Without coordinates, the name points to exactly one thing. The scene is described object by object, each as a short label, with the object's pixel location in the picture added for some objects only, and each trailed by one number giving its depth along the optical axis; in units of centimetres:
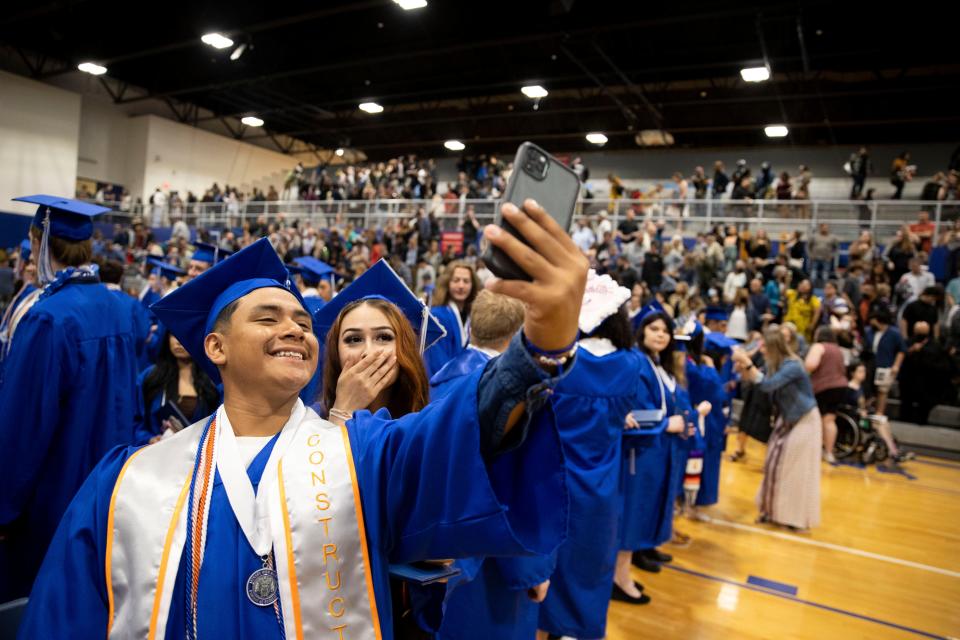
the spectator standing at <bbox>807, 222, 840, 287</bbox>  1227
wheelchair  822
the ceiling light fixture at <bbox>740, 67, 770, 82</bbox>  1373
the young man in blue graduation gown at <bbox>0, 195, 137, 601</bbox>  235
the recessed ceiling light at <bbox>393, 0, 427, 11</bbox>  1156
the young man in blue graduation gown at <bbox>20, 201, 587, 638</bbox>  105
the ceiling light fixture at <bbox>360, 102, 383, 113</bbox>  2016
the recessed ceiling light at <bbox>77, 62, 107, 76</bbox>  1833
